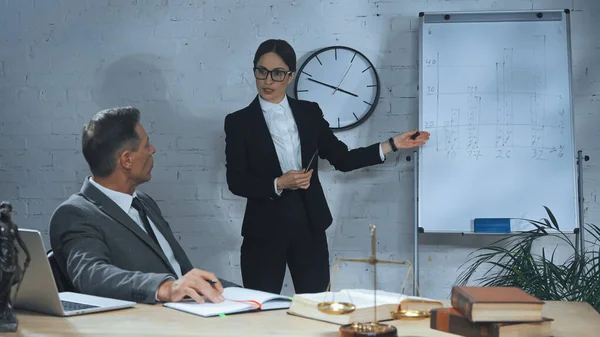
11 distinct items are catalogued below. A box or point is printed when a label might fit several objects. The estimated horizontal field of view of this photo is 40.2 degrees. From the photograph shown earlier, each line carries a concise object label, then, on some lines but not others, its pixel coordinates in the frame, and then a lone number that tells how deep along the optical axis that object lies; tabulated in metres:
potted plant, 3.28
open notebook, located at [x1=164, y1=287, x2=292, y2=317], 1.98
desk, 1.76
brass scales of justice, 1.59
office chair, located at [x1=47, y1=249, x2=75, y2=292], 2.37
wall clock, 4.38
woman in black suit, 3.86
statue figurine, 1.69
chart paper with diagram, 4.12
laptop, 1.88
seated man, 2.13
